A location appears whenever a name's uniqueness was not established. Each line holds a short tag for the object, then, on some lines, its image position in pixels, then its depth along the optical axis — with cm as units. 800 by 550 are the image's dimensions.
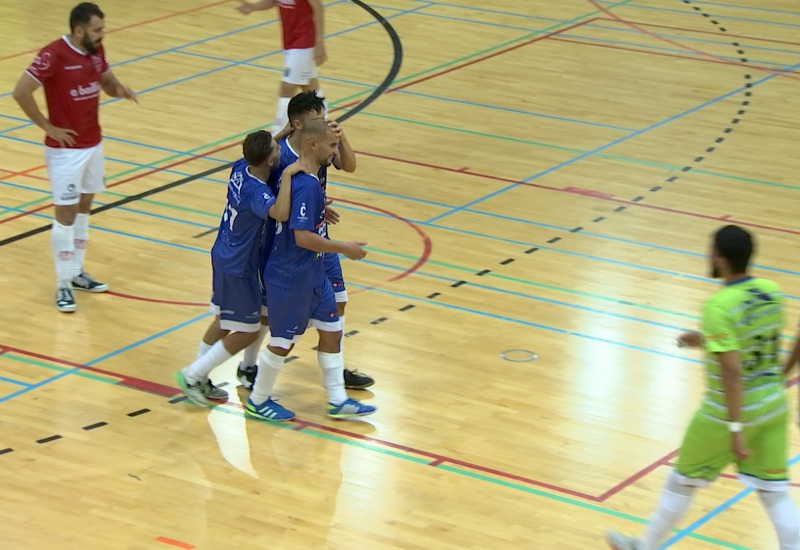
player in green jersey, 1047
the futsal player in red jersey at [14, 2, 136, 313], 1736
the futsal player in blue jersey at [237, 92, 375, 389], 1425
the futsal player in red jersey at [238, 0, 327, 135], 2294
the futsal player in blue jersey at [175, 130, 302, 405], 1420
